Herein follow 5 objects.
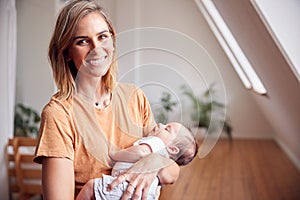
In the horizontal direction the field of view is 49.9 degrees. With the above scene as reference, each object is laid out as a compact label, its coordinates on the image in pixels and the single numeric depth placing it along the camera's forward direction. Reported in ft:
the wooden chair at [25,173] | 7.63
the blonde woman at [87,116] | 2.48
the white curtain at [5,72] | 7.54
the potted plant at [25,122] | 10.02
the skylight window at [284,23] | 4.01
